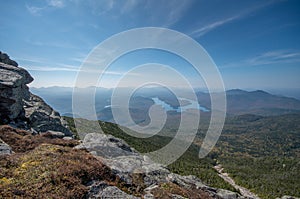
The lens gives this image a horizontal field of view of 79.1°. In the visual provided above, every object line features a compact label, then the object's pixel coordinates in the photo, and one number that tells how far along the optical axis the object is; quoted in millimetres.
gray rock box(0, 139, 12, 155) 13530
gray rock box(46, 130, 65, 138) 24753
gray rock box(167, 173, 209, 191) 17859
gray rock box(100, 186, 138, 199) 10380
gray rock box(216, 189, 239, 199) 24028
